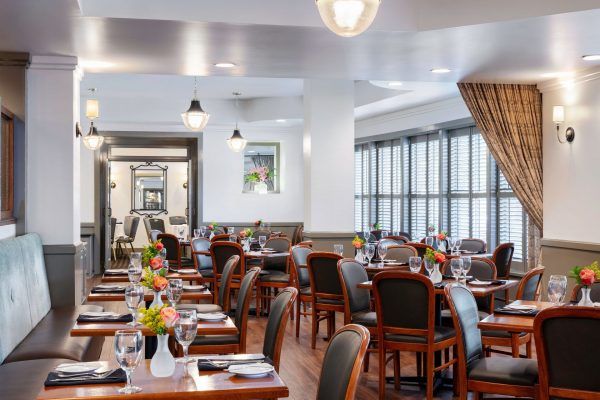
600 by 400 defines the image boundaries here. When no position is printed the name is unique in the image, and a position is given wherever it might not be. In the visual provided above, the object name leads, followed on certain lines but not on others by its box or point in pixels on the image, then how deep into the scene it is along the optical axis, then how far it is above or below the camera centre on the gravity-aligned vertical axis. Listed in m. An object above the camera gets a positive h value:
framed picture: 13.65 +0.59
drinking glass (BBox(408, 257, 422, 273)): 5.30 -0.48
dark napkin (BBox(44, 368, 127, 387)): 2.58 -0.66
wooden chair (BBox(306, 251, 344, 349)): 6.39 -0.80
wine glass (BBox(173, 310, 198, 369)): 2.66 -0.48
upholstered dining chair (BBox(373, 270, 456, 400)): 4.68 -0.80
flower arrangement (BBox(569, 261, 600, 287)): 4.01 -0.44
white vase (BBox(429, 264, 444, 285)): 5.28 -0.58
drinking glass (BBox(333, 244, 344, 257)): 6.88 -0.50
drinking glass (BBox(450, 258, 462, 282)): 5.12 -0.49
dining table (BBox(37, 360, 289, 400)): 2.45 -0.66
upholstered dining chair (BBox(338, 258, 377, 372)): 5.47 -0.79
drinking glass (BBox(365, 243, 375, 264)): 6.69 -0.50
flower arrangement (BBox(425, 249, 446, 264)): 5.23 -0.44
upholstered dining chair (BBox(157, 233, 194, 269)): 9.85 -0.69
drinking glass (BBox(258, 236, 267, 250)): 9.27 -0.56
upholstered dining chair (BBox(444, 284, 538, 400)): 3.77 -0.91
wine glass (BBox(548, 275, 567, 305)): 4.11 -0.52
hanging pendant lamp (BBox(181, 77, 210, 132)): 8.88 +0.96
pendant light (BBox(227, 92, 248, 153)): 12.11 +0.90
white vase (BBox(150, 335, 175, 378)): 2.68 -0.61
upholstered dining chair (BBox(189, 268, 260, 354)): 4.58 -0.91
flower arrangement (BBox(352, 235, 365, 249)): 7.09 -0.45
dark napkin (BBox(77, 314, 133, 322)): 3.84 -0.65
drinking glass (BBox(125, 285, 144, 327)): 3.55 -0.49
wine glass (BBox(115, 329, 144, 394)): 2.38 -0.49
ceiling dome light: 3.57 +0.90
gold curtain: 7.64 +0.70
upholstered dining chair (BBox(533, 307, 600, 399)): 3.23 -0.70
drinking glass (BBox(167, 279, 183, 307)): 3.67 -0.47
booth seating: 3.76 -0.92
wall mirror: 17.73 +0.15
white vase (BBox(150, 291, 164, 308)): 3.98 -0.55
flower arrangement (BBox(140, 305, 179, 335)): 2.63 -0.45
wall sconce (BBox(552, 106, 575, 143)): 7.15 +0.76
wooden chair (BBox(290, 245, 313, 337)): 7.21 -0.80
